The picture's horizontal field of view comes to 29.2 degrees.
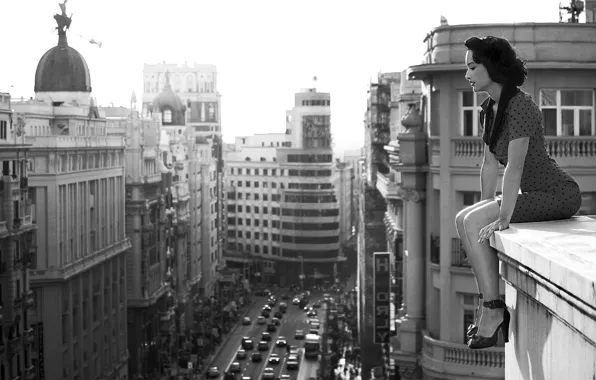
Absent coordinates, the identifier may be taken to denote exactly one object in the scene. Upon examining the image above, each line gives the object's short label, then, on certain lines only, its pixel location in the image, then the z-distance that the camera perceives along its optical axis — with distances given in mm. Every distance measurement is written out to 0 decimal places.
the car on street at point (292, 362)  89188
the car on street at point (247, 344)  99562
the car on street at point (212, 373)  85812
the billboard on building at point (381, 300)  50250
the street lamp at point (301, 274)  151125
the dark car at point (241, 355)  95188
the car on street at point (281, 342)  101062
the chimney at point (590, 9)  36281
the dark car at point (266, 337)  104000
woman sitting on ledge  8086
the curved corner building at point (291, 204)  152750
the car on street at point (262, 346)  99062
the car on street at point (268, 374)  83375
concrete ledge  5867
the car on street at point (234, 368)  86562
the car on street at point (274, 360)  91125
